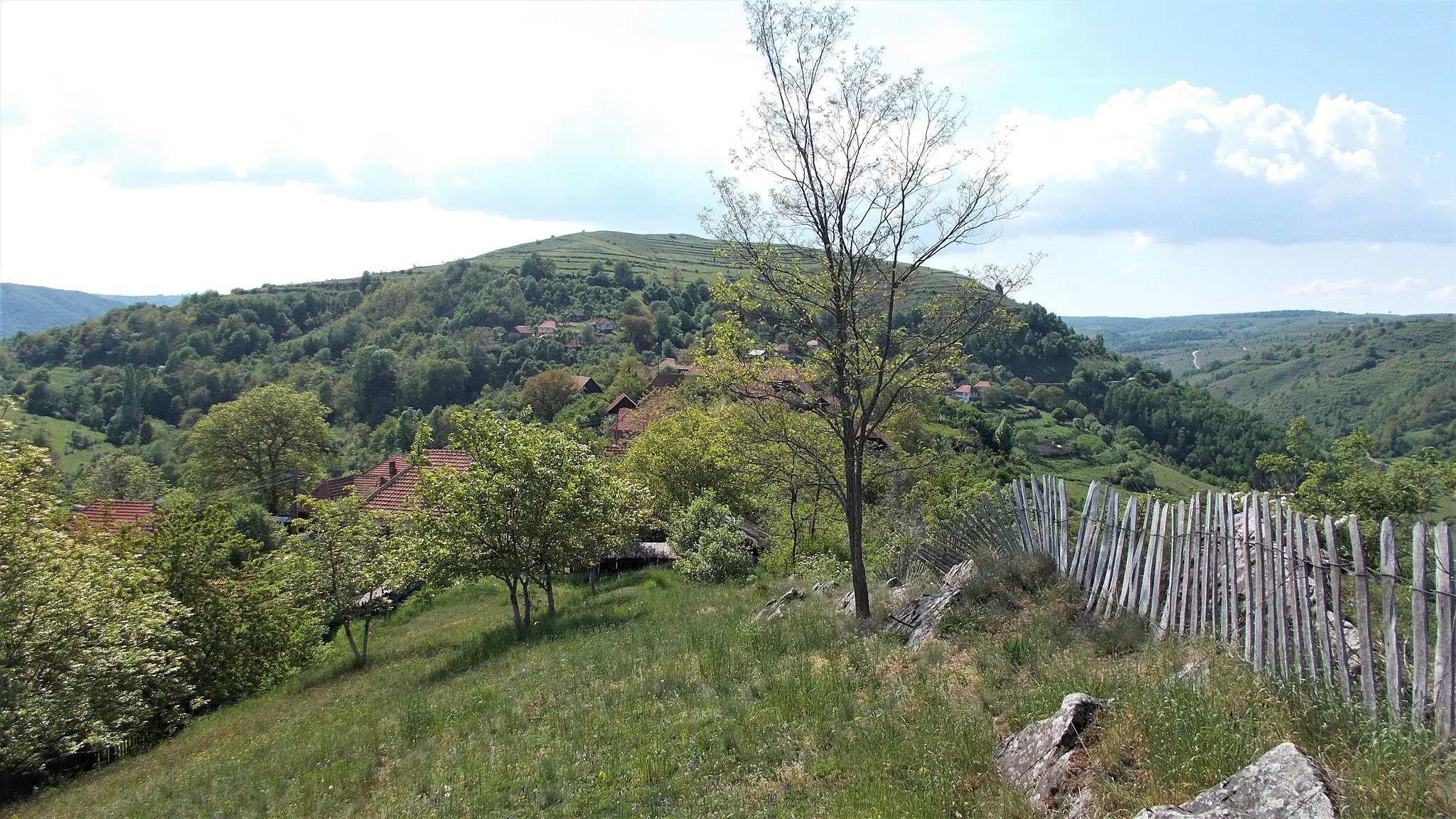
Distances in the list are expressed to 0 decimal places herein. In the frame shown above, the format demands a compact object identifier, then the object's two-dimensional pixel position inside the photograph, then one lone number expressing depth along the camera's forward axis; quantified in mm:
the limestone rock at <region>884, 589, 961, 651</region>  10359
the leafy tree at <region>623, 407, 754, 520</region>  31516
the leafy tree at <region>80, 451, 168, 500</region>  64812
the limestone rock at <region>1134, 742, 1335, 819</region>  4234
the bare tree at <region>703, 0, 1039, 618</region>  11797
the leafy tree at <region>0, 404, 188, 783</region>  14102
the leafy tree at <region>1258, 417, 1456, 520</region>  17016
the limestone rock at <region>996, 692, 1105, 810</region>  5578
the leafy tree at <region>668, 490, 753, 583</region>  22969
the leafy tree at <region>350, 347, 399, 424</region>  117250
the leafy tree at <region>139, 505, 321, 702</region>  19062
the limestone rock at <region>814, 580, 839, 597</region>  16188
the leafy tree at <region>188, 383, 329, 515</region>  56531
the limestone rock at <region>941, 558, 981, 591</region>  11430
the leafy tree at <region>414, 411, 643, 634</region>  18547
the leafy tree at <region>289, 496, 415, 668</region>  19562
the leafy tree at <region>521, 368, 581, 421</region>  97375
